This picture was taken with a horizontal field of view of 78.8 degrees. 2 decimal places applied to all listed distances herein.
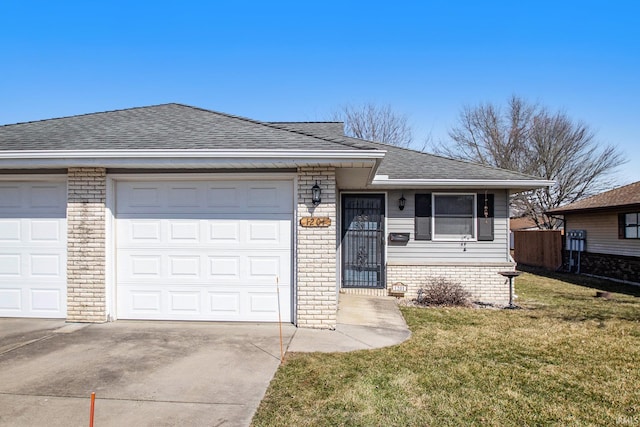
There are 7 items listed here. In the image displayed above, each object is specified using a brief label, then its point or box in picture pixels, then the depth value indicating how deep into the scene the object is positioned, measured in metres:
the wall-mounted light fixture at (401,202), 9.52
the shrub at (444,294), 8.77
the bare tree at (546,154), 23.64
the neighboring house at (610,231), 12.83
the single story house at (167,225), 6.02
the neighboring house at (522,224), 31.18
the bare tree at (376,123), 27.61
